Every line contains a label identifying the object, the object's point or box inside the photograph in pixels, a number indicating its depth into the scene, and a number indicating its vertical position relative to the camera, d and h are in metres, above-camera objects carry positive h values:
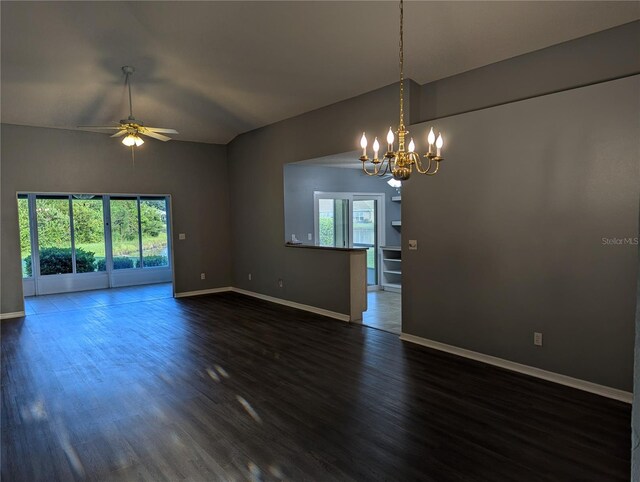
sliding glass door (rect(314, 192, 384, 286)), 8.21 +0.02
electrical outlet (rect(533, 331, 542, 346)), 3.87 -1.16
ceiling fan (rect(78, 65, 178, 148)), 4.54 +1.12
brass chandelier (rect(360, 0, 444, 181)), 2.86 +0.46
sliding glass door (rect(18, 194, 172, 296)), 8.90 -0.30
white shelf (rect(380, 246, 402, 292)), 8.46 -0.96
